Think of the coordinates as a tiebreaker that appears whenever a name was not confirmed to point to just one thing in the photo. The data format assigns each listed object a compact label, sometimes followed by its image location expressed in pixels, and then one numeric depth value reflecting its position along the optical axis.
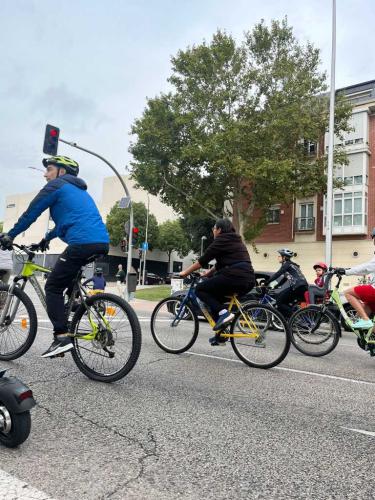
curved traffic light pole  17.03
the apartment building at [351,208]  31.08
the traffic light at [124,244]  19.39
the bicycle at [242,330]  5.46
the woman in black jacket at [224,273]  5.69
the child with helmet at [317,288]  9.88
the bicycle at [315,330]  6.85
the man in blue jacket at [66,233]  4.29
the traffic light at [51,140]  15.52
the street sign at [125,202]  18.97
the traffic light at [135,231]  18.49
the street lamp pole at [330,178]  19.39
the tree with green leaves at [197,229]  38.72
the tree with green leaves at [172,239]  60.25
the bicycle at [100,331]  4.20
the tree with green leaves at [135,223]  54.84
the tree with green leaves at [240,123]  25.19
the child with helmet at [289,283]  9.39
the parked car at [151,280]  51.03
